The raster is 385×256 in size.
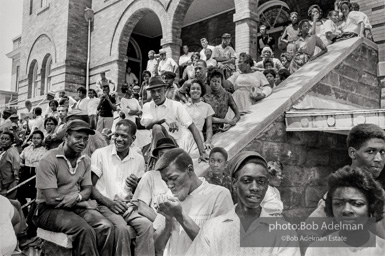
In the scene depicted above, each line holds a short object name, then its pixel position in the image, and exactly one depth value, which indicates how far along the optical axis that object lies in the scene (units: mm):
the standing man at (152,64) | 10895
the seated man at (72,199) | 3024
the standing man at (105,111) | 7910
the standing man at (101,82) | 11125
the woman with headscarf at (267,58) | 7707
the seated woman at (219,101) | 5090
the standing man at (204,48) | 9395
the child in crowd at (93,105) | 8941
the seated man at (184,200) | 2281
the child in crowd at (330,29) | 7504
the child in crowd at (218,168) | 3842
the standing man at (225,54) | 9056
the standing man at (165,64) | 10570
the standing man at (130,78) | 14697
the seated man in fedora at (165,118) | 4277
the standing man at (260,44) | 13288
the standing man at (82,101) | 9672
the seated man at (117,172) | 3379
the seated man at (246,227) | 1786
